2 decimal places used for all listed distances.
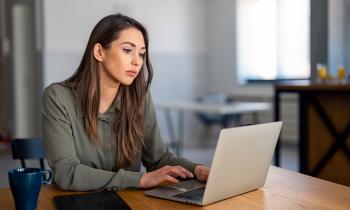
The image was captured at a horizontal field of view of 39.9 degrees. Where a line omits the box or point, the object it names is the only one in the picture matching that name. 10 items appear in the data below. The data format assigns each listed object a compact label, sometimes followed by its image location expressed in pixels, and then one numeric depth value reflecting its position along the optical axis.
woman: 1.43
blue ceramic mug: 1.05
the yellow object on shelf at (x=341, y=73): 3.83
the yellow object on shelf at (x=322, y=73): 3.89
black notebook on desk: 1.10
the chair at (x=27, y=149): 1.82
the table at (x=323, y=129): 3.73
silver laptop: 1.08
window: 6.16
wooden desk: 1.13
